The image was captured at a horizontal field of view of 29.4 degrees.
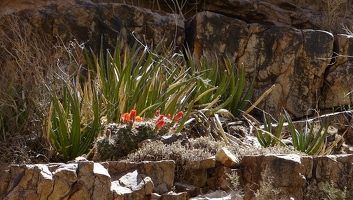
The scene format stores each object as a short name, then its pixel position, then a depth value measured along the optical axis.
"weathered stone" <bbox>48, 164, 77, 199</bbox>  4.70
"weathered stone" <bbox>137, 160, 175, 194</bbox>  5.09
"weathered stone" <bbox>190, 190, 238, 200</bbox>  5.09
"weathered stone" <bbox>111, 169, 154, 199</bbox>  4.83
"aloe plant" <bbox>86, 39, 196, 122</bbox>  6.58
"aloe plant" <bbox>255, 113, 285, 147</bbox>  6.79
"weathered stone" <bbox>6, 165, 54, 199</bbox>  4.65
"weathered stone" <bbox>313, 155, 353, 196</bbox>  5.42
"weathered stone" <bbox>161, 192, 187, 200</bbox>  4.95
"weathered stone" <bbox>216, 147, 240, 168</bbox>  5.46
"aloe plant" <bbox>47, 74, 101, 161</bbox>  5.76
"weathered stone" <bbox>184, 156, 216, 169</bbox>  5.43
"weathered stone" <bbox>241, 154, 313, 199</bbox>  5.22
